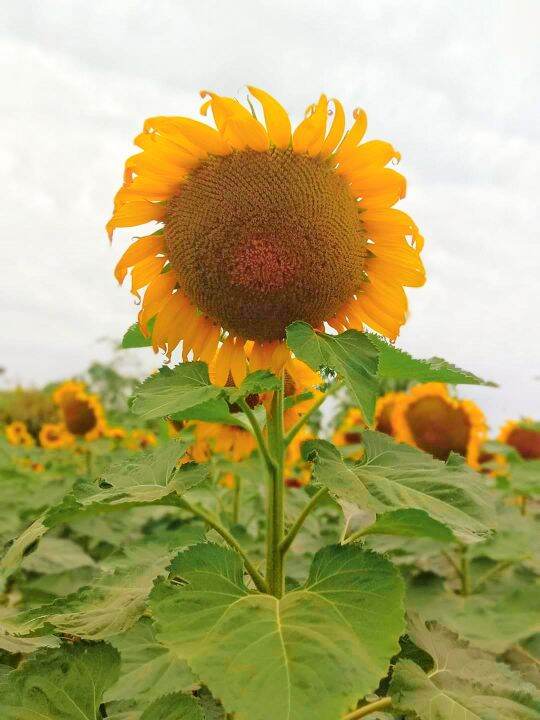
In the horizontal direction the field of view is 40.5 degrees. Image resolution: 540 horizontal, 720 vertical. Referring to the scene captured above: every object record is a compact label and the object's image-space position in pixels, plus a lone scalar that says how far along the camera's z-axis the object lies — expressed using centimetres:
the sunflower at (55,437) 568
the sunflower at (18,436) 777
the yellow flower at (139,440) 618
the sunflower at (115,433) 573
